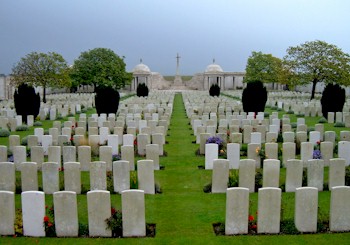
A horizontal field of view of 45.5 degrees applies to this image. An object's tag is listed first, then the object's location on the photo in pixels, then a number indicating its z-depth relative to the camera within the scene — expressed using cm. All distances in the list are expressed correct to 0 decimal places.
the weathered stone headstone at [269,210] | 662
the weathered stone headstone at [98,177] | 880
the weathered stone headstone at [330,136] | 1298
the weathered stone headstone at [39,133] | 1366
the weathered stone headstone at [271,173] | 862
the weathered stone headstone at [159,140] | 1257
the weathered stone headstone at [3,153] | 1048
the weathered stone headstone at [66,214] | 656
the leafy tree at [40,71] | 3581
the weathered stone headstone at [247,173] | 862
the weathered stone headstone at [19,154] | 1052
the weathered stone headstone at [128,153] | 1053
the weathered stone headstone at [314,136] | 1291
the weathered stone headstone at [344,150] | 1077
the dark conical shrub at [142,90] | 4418
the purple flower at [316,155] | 1082
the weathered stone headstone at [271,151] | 1067
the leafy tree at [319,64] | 3559
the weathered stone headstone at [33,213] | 651
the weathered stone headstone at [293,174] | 873
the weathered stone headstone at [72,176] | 869
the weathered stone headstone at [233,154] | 1050
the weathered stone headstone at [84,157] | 1055
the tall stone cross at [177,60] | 9642
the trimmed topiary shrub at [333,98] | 2130
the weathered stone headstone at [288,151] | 1088
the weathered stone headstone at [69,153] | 1058
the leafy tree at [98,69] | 5012
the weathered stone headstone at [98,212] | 660
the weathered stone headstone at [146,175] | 863
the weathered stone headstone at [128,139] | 1228
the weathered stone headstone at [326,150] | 1079
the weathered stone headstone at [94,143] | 1262
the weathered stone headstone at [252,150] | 1070
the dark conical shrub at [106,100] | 2102
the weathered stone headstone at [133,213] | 659
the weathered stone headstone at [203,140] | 1293
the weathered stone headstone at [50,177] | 867
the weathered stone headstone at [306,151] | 1080
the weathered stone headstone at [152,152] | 1056
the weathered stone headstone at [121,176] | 874
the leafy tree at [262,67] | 5631
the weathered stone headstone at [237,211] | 663
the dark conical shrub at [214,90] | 4438
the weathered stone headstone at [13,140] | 1245
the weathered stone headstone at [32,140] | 1228
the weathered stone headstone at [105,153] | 1018
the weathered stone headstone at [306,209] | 659
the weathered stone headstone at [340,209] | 667
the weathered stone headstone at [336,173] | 868
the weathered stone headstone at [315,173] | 876
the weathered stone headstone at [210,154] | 1076
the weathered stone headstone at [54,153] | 1046
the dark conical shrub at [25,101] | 2103
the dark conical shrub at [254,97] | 2128
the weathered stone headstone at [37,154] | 1050
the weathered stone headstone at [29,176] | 868
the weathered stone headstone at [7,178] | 881
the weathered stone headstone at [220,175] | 880
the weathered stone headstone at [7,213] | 661
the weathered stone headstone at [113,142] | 1237
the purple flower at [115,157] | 1123
